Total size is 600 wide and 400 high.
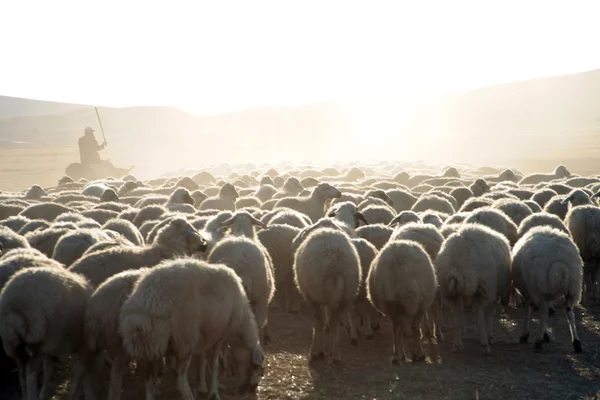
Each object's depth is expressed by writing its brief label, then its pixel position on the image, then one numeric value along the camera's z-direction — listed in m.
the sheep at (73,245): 10.25
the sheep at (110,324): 7.64
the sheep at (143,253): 8.94
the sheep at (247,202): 19.00
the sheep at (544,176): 26.95
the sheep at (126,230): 12.38
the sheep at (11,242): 10.50
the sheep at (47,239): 11.21
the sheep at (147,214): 15.06
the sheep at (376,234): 12.84
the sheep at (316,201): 17.83
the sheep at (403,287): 9.60
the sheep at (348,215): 14.05
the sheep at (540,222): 12.94
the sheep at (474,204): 15.90
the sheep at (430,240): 11.29
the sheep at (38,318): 7.50
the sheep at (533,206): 15.92
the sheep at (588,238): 13.08
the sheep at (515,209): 14.71
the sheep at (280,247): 12.48
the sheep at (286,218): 14.03
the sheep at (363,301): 11.16
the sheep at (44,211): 16.38
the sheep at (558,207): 15.97
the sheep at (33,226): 13.32
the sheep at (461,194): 20.55
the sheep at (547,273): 10.13
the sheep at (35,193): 23.47
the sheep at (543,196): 17.93
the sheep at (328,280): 10.01
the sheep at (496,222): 13.04
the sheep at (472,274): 10.30
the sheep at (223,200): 18.53
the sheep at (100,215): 15.48
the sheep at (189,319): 7.19
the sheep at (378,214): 15.42
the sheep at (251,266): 9.65
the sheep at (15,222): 14.13
